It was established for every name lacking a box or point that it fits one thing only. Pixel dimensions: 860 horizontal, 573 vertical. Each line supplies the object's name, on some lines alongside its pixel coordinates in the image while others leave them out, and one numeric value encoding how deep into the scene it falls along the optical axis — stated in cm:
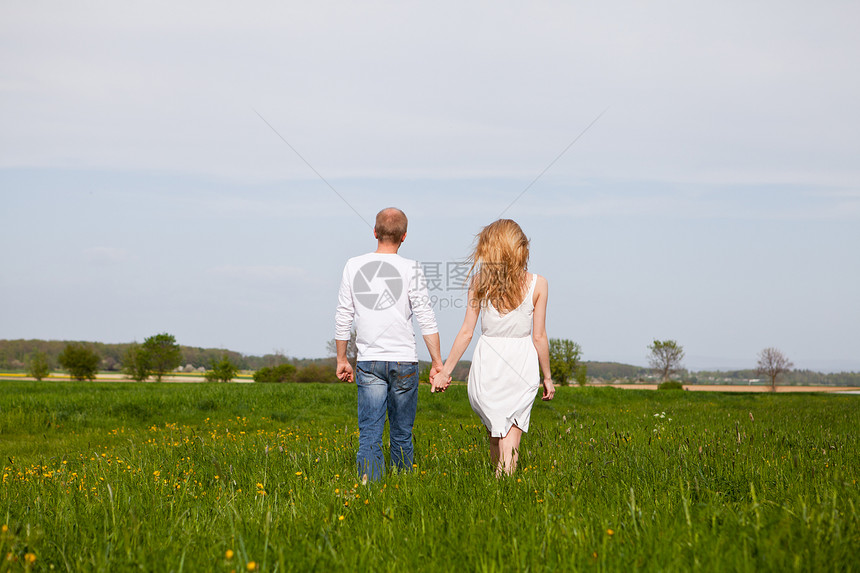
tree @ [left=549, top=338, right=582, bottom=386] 6600
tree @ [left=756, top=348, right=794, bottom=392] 9162
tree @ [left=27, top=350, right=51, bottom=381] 7894
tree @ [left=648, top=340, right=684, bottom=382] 8638
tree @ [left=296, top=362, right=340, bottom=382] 6375
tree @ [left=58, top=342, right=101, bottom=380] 7456
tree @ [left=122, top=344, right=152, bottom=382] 7881
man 570
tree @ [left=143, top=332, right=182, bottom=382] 7925
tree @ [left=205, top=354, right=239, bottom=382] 7294
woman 562
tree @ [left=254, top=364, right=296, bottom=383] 6318
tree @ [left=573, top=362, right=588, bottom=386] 6662
